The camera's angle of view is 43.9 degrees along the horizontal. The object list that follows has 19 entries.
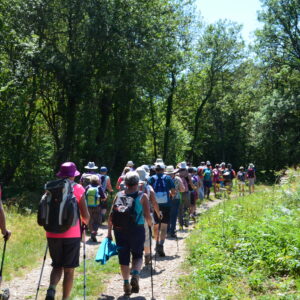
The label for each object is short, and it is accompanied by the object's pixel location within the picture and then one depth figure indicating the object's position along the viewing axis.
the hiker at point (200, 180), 17.92
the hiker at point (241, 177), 22.51
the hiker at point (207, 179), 19.93
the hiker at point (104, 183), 11.57
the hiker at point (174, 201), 10.12
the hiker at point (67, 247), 4.93
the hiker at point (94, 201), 9.91
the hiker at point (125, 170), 10.89
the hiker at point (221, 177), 21.17
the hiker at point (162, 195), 8.50
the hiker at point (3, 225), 4.90
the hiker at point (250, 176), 22.03
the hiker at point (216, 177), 21.56
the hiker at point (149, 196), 6.95
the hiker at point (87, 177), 10.65
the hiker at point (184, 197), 11.66
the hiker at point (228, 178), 20.32
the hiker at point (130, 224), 5.45
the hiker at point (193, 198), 13.95
